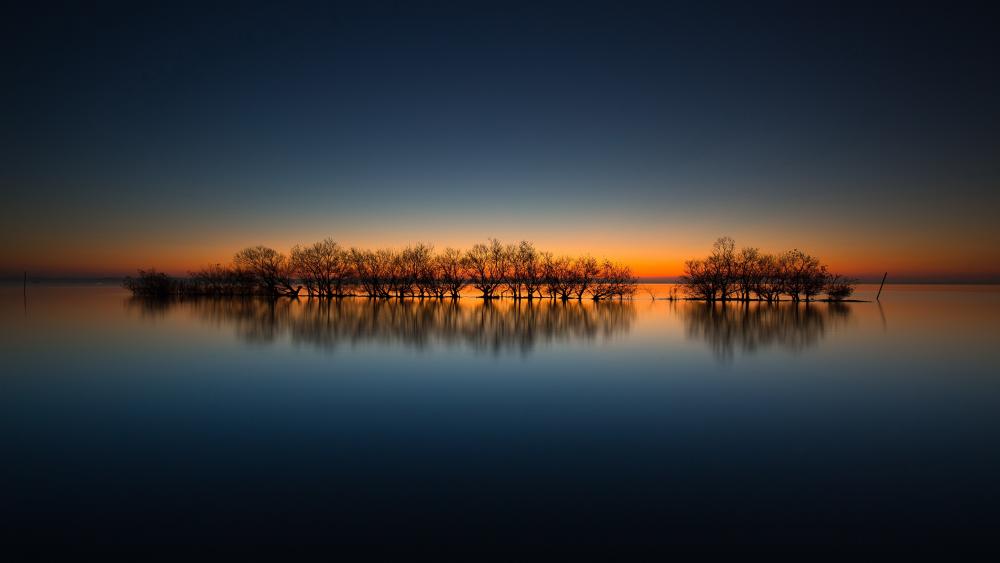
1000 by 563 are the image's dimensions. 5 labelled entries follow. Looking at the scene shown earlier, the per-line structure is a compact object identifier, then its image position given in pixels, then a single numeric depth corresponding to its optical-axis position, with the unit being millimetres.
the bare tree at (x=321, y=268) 58844
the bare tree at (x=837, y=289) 47812
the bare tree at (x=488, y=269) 57500
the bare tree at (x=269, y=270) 58250
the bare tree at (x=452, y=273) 57762
